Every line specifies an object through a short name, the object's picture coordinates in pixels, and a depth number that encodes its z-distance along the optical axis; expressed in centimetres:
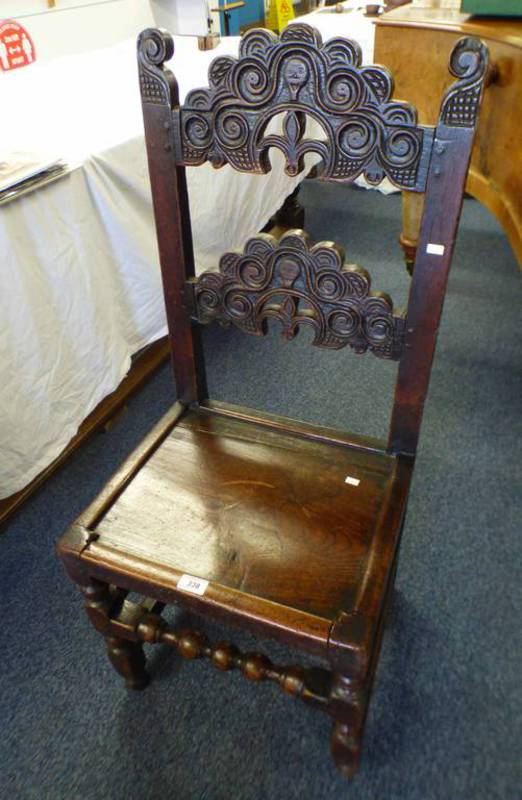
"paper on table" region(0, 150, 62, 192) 111
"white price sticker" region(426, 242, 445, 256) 71
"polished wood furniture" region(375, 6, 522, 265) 106
